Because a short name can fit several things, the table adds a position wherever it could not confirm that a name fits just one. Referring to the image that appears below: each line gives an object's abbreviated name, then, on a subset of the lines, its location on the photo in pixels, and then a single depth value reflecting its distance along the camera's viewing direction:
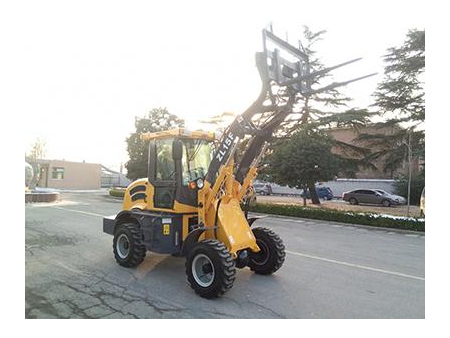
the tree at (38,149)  46.47
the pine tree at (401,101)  23.06
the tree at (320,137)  18.09
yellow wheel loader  4.88
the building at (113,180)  50.03
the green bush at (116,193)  25.68
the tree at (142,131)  25.86
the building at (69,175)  39.31
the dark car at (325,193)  30.67
